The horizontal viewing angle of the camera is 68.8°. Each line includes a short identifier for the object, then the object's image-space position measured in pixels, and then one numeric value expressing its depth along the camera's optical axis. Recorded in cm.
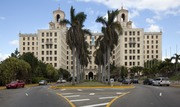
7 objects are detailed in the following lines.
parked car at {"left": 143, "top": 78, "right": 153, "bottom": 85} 2670
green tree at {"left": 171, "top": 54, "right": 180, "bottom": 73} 3771
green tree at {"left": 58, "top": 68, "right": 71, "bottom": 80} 5408
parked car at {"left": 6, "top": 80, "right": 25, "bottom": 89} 2074
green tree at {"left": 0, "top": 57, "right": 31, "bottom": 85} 2521
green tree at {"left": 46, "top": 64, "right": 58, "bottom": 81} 4341
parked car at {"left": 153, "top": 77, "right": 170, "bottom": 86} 2326
